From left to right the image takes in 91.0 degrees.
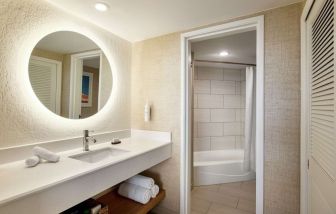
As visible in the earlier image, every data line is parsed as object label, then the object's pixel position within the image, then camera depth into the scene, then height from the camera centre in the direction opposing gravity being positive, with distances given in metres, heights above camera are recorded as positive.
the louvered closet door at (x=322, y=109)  0.76 +0.01
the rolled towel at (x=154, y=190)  1.68 -0.85
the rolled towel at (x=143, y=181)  1.68 -0.76
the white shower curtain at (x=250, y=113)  2.90 -0.07
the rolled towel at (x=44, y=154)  1.07 -0.30
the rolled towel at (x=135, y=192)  1.60 -0.85
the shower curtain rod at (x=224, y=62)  2.90 +0.86
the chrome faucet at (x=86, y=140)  1.41 -0.28
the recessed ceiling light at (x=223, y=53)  2.57 +0.89
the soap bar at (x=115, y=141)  1.69 -0.34
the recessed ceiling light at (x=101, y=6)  1.30 +0.82
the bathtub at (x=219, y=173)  2.59 -1.02
